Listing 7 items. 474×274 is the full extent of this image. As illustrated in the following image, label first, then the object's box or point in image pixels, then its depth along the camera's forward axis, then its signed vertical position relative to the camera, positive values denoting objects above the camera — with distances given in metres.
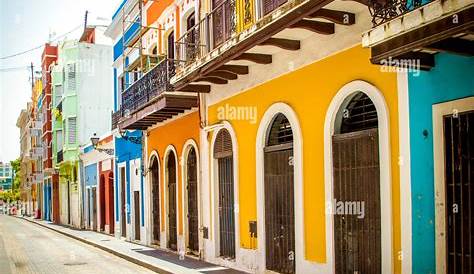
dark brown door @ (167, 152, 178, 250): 16.08 -1.11
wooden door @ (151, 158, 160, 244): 17.52 -0.99
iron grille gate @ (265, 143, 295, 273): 9.73 -0.82
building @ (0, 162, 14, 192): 115.12 -1.97
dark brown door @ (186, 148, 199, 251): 14.34 -0.96
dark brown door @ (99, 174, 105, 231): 26.53 -1.65
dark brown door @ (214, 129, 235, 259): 12.18 -0.61
